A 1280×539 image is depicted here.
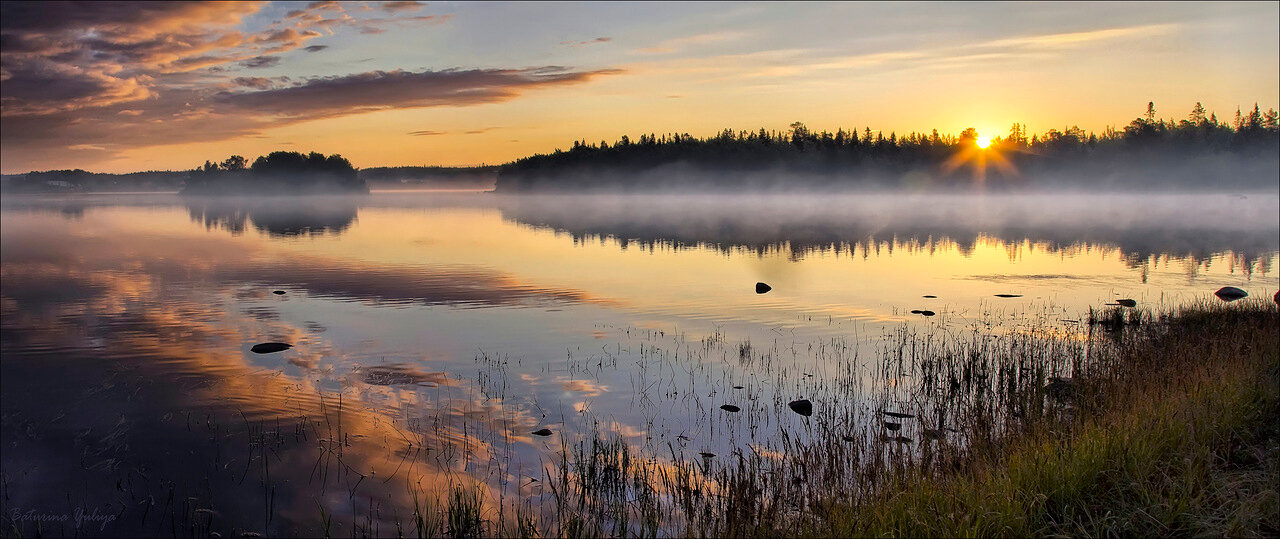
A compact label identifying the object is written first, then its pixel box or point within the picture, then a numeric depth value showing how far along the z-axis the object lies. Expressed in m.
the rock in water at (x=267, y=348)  20.64
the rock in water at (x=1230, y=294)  29.64
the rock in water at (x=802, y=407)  14.51
